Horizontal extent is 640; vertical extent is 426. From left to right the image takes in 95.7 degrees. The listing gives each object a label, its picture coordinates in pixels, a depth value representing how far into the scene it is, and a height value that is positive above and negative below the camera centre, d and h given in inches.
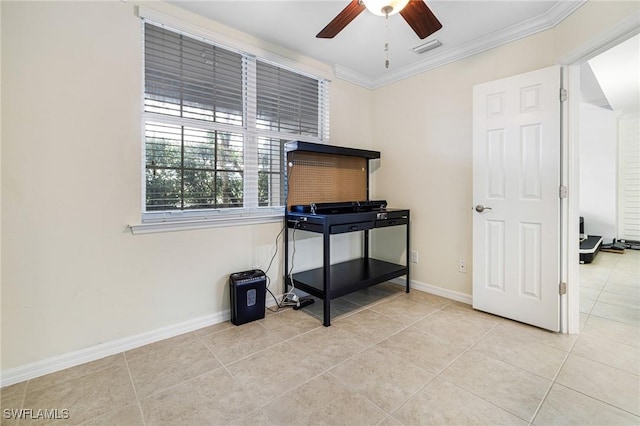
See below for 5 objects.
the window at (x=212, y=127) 85.1 +28.1
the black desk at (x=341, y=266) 94.1 -23.7
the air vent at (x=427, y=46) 106.1 +62.2
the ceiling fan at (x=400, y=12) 64.7 +46.9
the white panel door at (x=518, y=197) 88.1 +4.5
